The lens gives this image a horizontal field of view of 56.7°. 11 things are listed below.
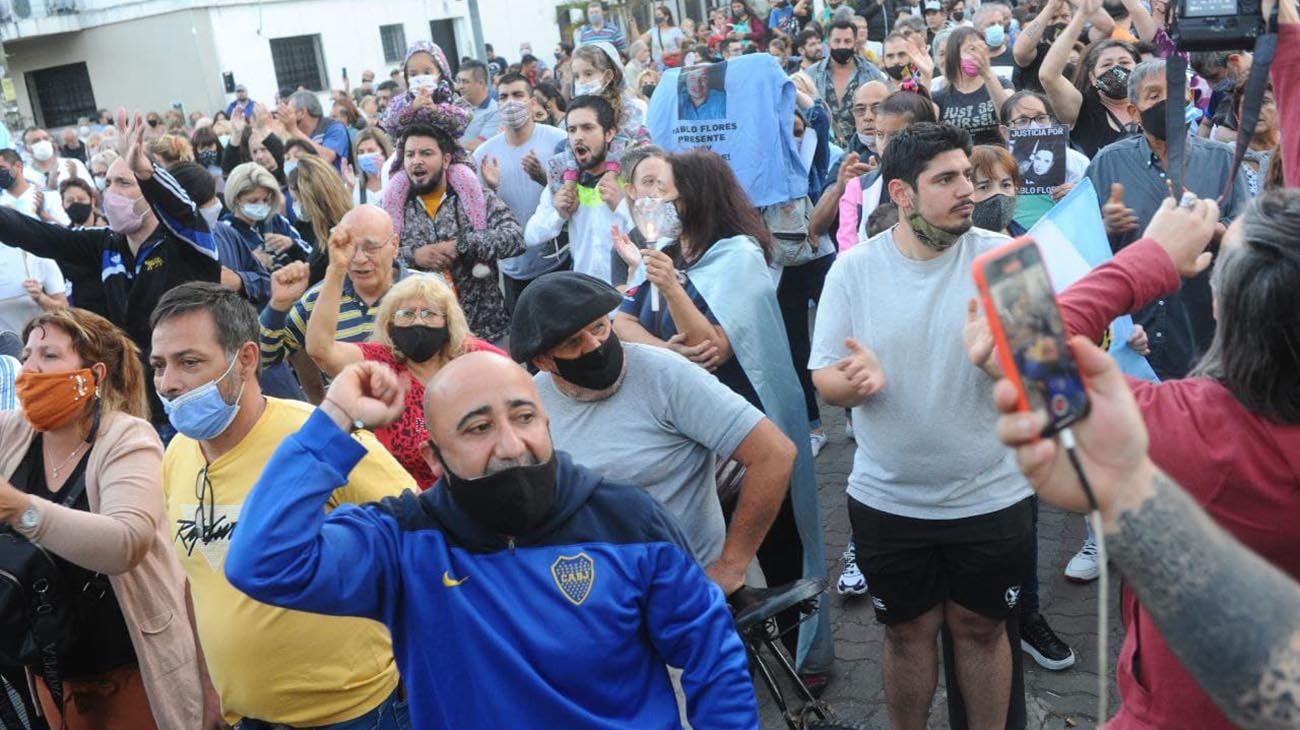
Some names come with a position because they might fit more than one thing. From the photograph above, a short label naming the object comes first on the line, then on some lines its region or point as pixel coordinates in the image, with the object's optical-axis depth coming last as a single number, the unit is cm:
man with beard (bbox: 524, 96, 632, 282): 632
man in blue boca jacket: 247
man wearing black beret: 353
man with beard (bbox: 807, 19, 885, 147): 938
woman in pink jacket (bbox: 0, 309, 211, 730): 357
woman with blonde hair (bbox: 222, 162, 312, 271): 738
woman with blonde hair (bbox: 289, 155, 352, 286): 659
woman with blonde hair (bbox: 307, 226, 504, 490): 412
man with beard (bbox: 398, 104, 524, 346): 624
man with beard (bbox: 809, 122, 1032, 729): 361
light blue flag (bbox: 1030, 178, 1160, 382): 380
